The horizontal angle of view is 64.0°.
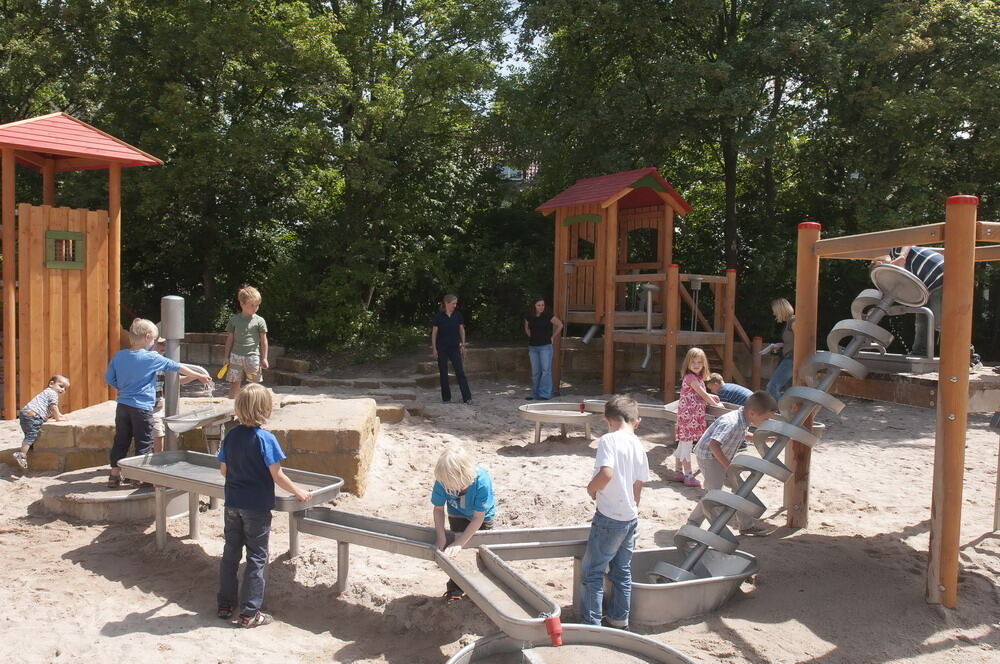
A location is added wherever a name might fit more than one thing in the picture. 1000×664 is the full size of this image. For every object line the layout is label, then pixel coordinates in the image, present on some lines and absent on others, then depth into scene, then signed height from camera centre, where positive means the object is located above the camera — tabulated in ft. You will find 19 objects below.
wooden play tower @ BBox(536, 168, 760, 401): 37.68 +0.96
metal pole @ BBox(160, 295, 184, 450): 18.24 -1.11
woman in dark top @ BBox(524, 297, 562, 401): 37.55 -2.54
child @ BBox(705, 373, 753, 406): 25.27 -2.96
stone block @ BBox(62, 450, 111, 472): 21.57 -4.72
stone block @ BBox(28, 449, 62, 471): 21.49 -4.73
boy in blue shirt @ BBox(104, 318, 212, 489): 19.15 -2.40
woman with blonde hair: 32.48 -1.97
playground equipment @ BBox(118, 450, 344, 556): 15.44 -3.95
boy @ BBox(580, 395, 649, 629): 13.30 -3.61
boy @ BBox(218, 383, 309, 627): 14.02 -3.60
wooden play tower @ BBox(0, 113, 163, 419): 28.27 +0.20
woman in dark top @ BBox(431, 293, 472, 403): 35.68 -2.10
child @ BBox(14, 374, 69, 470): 21.43 -3.60
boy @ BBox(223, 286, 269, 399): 25.53 -1.78
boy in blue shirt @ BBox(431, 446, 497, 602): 14.17 -3.77
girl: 23.41 -3.25
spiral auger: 15.53 -2.28
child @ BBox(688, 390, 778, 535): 17.43 -3.35
